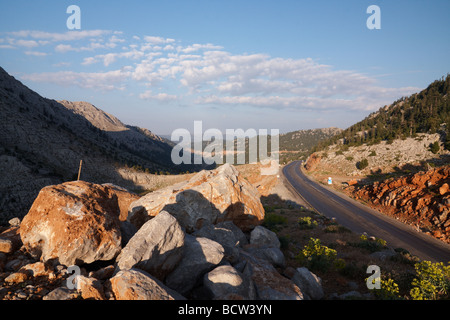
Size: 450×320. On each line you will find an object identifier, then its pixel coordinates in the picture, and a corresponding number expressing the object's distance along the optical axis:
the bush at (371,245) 14.34
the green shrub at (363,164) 52.53
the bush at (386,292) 7.51
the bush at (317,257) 10.37
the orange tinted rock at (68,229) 6.35
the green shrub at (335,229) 18.50
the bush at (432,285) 7.27
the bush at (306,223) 19.23
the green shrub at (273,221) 18.62
